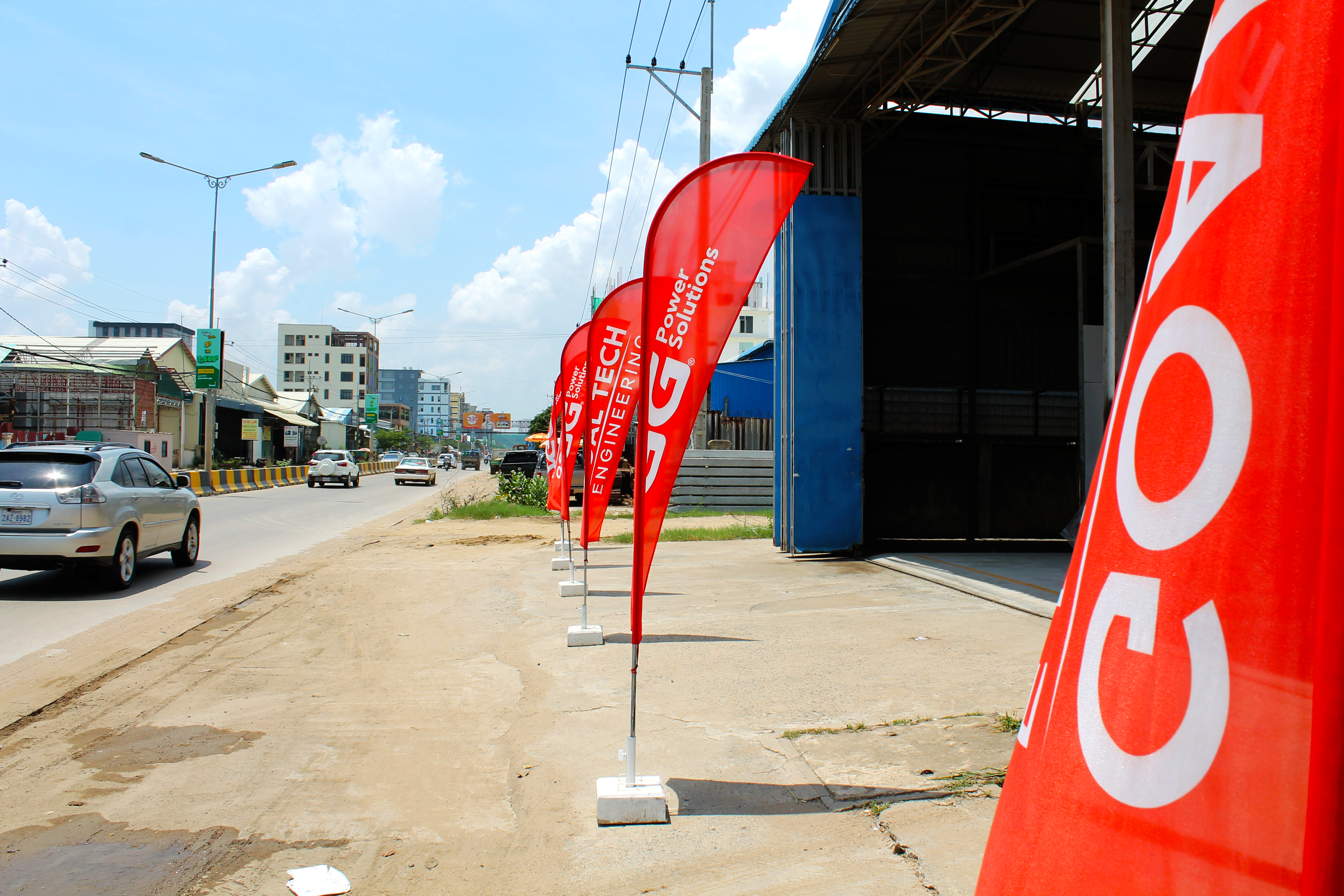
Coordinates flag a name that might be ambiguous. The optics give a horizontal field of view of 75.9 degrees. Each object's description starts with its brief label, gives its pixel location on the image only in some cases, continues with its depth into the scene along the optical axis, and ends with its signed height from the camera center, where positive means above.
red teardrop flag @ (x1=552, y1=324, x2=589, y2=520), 10.75 +0.86
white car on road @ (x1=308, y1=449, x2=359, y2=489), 37.94 -0.43
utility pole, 18.48 +7.77
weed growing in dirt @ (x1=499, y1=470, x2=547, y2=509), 24.89 -0.82
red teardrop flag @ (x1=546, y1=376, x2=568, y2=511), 12.09 +0.02
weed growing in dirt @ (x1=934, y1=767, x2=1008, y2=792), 4.02 -1.49
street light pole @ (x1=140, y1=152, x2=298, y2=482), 30.58 +1.84
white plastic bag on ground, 3.21 -1.60
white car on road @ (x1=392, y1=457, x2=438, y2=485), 41.16 -0.50
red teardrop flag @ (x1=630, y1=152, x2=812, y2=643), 4.14 +0.92
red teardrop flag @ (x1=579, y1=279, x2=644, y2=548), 7.81 +0.78
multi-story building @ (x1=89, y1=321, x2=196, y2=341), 156.12 +24.69
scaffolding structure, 41.72 +2.93
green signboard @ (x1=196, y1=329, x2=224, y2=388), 31.33 +3.77
